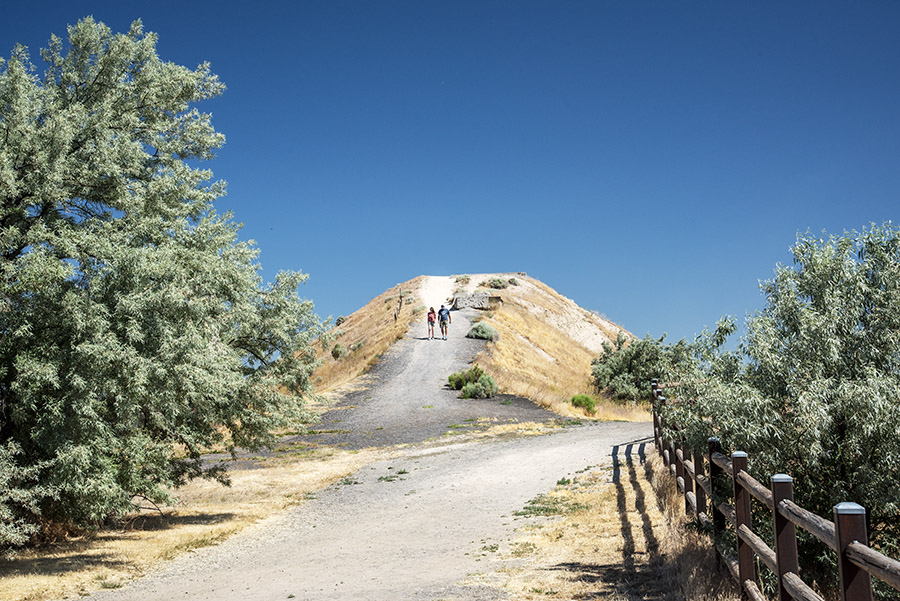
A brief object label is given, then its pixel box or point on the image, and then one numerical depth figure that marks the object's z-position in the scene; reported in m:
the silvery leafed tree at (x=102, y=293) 9.50
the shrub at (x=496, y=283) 72.88
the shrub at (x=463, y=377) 34.94
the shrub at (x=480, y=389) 33.12
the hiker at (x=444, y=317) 45.76
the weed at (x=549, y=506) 12.23
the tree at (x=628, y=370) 36.78
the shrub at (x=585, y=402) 32.59
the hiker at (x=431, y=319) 45.12
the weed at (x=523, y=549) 9.49
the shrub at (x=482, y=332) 45.88
